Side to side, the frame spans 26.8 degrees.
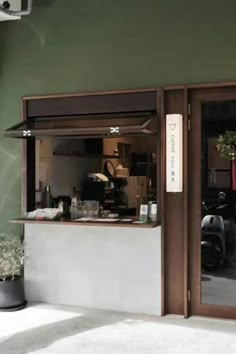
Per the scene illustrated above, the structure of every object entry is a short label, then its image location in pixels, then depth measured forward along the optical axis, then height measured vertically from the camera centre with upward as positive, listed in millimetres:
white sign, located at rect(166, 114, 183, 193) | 4801 +339
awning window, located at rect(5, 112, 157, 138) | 4770 +613
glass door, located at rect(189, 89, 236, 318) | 4797 -202
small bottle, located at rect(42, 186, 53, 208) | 5652 -156
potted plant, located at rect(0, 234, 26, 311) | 5086 -953
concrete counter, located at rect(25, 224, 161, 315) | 4969 -839
